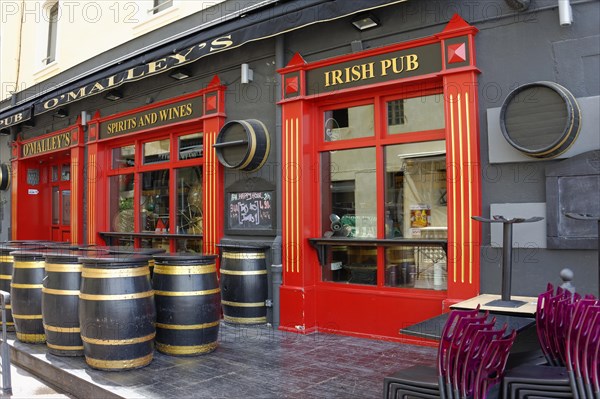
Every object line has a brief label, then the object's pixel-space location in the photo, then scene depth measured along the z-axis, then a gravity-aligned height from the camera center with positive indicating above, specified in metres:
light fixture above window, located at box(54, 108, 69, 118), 10.35 +2.12
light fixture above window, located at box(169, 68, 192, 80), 7.60 +2.09
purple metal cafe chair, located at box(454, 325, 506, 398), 2.85 -0.79
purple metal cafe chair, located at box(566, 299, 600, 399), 2.87 -0.73
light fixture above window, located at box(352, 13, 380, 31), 5.55 +2.05
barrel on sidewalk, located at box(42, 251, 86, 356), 5.02 -0.79
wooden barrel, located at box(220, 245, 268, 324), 6.28 -0.78
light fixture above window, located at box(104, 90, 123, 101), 8.95 +2.12
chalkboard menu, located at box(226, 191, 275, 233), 6.65 +0.09
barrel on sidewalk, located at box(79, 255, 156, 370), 4.55 -0.81
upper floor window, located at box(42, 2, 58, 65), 11.68 +4.20
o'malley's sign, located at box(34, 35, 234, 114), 6.30 +2.02
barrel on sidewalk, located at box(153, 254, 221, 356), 5.01 -0.81
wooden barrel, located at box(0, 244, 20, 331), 6.46 -0.56
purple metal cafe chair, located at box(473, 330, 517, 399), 2.88 -0.84
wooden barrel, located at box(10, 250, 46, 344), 5.60 -0.77
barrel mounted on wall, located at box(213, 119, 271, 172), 6.49 +0.91
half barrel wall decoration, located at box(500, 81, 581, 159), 4.32 +0.78
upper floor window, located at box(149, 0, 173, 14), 8.42 +3.45
